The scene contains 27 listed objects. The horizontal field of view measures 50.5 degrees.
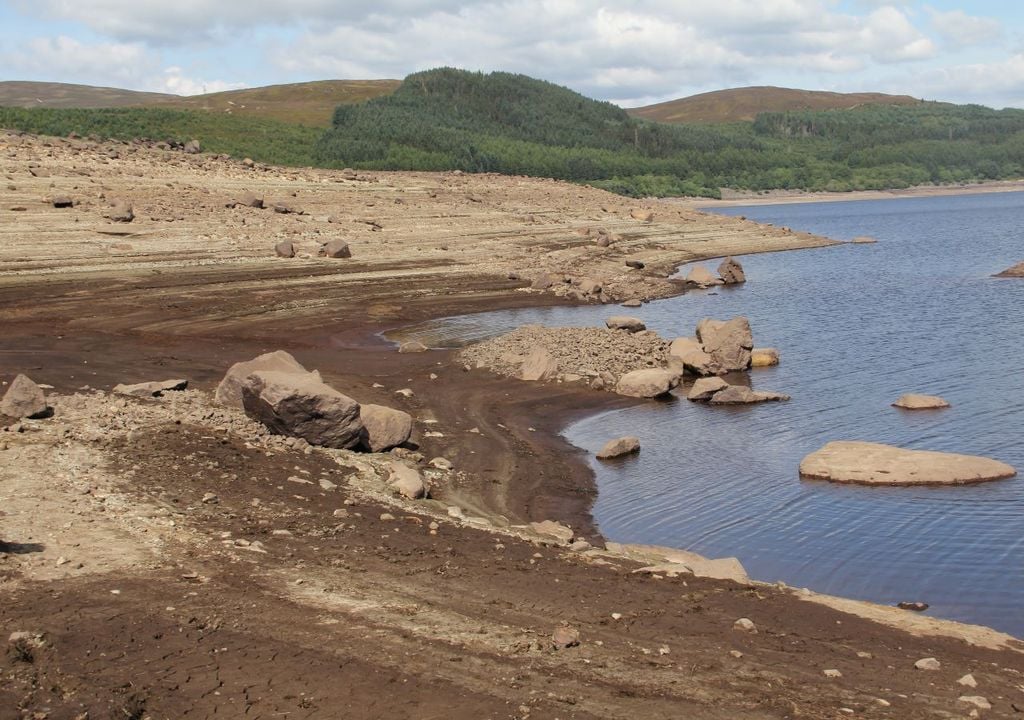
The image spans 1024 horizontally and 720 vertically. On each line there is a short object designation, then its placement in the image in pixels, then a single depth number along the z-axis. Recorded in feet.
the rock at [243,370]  64.14
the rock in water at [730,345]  96.78
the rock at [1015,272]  167.53
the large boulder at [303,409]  57.00
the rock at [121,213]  141.49
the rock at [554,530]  50.75
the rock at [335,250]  146.00
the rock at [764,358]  100.58
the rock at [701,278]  164.14
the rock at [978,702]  30.66
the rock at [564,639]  33.37
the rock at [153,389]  64.85
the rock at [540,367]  89.20
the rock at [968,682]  32.37
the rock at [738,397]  84.23
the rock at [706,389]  85.40
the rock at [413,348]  98.06
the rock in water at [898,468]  61.98
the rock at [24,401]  55.77
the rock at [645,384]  86.17
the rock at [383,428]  60.64
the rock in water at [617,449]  68.80
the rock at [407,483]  53.01
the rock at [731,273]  168.55
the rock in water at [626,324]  109.29
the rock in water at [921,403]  80.79
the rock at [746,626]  36.11
